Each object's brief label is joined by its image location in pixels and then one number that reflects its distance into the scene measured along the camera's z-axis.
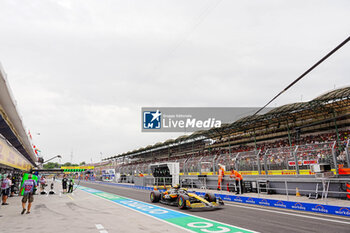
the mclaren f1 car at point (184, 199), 8.87
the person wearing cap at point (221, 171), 15.16
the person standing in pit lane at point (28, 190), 9.05
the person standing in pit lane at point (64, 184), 19.52
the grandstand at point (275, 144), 11.15
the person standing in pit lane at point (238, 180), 13.02
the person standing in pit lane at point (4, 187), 12.27
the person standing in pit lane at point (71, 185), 19.60
